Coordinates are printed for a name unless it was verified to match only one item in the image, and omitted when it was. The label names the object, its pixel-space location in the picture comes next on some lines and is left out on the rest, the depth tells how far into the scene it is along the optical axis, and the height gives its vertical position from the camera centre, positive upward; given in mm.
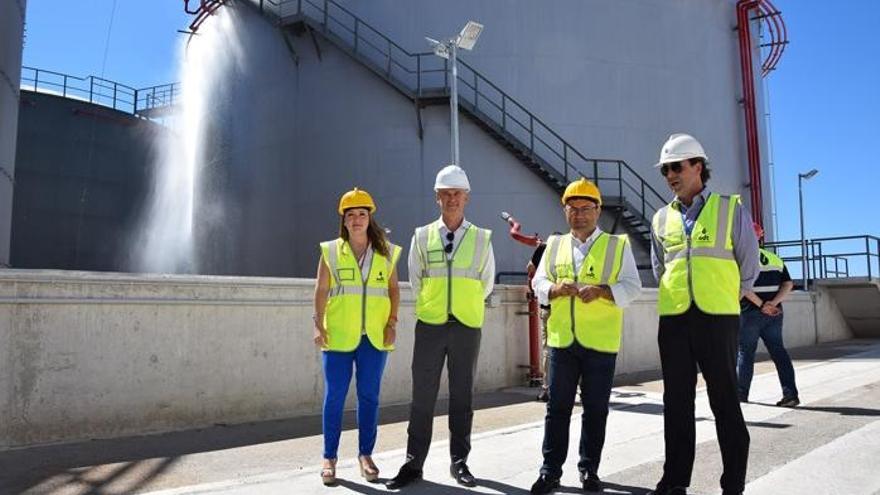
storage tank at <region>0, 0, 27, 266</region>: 11695 +3667
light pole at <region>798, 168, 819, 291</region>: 22900 +4214
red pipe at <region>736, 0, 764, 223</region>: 20828 +6089
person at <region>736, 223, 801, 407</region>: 7730 -246
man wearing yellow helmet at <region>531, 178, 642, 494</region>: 4504 -104
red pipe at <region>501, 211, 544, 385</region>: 10062 -448
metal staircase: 16547 +4578
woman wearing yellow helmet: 4836 -20
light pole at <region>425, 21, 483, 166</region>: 11398 +4192
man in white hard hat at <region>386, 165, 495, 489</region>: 4844 -71
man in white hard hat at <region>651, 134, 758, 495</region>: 4078 +29
